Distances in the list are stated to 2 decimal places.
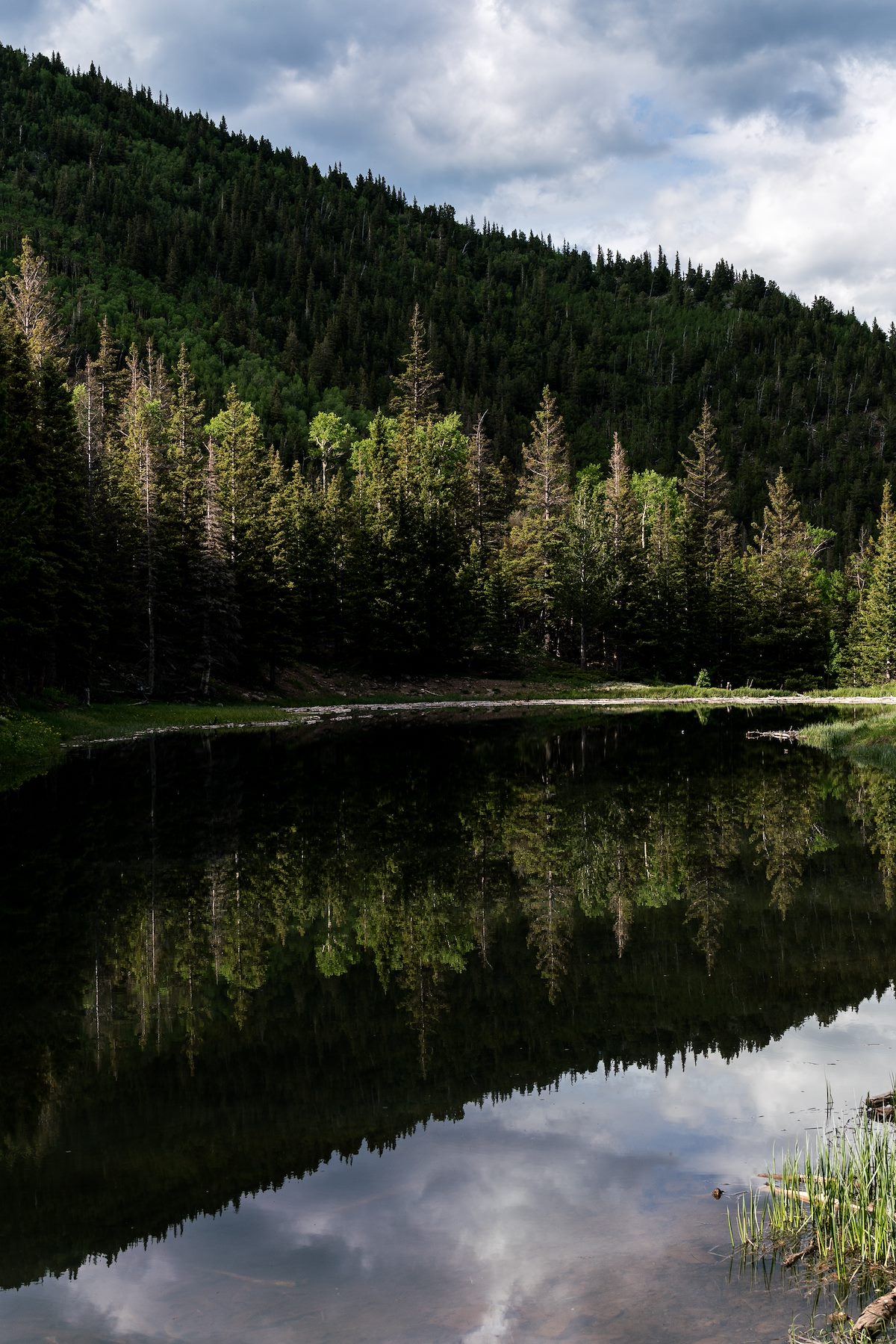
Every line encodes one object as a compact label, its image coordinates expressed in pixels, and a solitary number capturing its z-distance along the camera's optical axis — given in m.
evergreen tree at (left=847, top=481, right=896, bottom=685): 89.06
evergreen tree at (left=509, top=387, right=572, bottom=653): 83.06
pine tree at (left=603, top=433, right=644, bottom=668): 84.38
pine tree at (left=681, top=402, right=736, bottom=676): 87.69
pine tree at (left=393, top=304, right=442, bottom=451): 98.25
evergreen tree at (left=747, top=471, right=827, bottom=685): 87.81
